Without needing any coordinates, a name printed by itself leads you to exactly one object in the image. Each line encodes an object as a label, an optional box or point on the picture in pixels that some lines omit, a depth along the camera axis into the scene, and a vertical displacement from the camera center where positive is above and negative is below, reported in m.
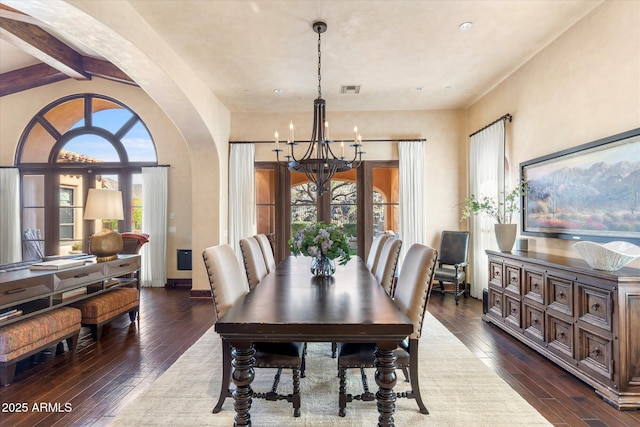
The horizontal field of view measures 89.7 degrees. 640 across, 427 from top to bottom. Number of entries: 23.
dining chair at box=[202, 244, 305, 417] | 1.89 -0.82
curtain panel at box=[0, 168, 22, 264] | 5.91 +0.01
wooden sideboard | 2.09 -0.81
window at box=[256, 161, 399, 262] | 5.52 +0.22
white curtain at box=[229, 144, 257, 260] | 5.40 +0.37
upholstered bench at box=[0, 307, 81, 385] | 2.34 -0.95
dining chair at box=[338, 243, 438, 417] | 1.89 -0.82
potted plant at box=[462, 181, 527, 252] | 3.61 +0.04
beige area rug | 1.98 -1.27
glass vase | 2.71 -0.45
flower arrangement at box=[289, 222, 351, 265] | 2.56 -0.22
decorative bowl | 2.20 -0.29
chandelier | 2.66 +0.44
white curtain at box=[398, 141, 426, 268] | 5.34 +0.37
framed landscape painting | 2.44 +0.19
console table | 2.37 -0.60
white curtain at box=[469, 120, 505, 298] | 4.27 +0.45
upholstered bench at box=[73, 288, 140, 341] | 3.20 -0.96
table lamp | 3.33 +0.01
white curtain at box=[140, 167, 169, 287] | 5.80 +0.03
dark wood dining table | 1.52 -0.53
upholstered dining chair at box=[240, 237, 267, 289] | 2.70 -0.41
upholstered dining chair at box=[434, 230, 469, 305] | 4.62 -0.68
